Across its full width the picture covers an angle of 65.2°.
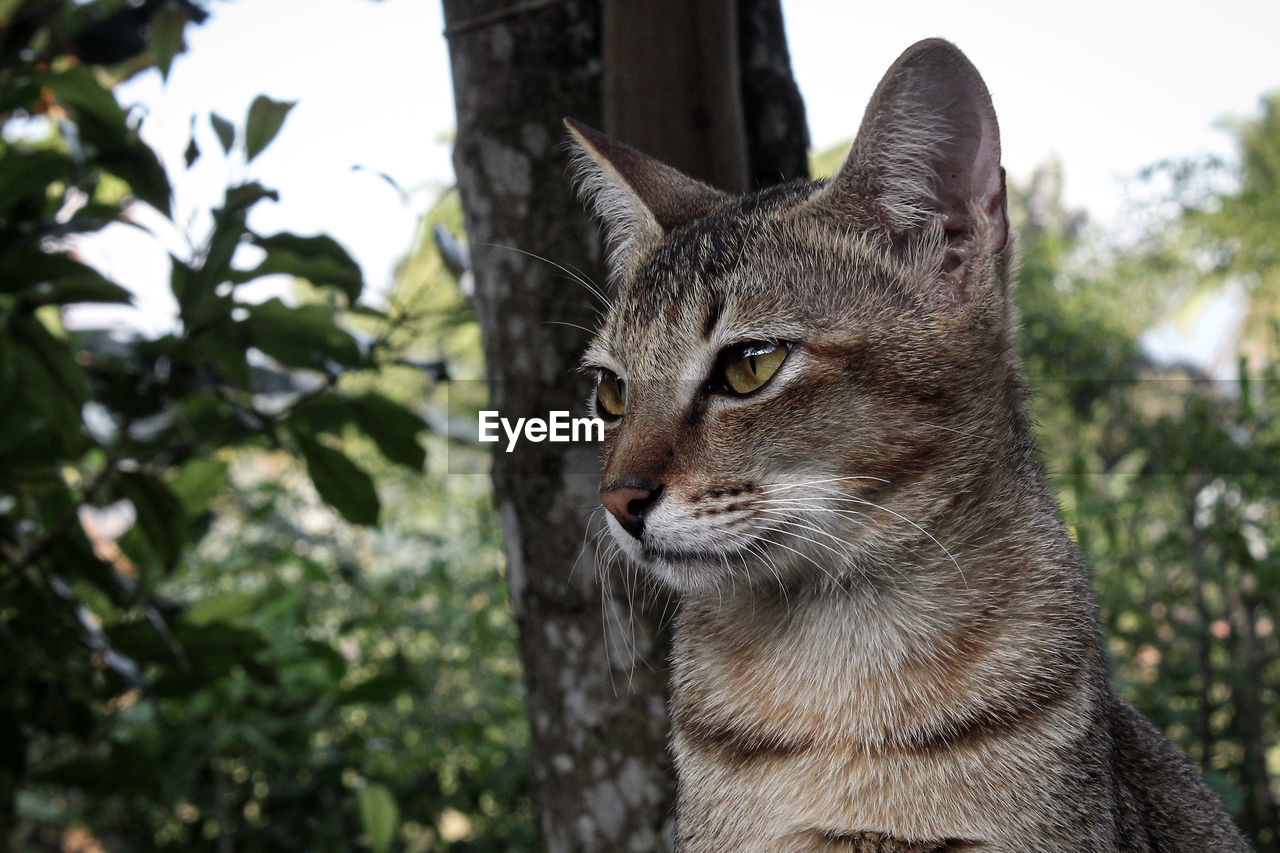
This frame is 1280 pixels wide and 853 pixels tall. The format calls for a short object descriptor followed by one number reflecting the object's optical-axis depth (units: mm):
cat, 1382
